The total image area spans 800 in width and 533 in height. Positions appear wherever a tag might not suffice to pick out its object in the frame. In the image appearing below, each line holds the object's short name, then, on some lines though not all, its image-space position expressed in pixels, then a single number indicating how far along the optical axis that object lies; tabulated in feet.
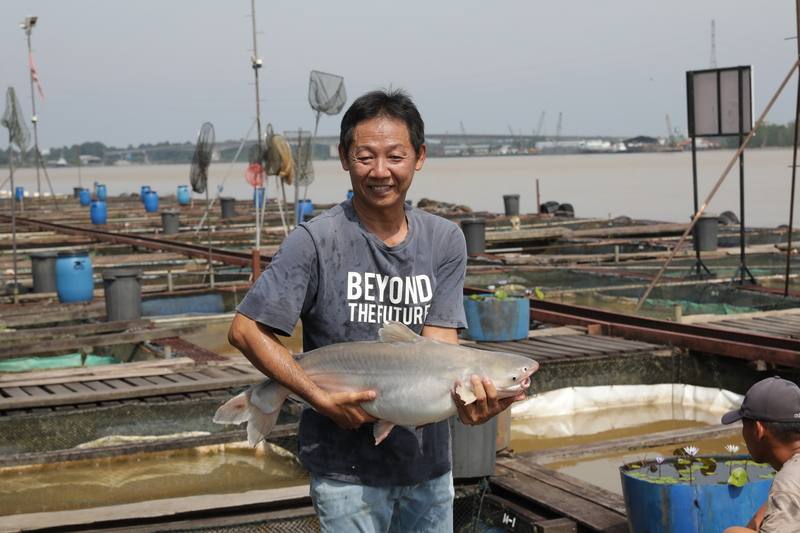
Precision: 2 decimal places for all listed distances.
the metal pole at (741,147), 39.65
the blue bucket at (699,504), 15.11
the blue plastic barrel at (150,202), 122.01
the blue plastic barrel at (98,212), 97.14
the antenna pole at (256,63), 61.97
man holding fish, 9.81
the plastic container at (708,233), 60.90
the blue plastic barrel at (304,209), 81.87
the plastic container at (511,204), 101.71
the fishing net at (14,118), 92.53
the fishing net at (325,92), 60.03
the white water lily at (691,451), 14.66
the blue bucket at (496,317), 34.68
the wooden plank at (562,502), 18.29
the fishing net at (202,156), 59.26
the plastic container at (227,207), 105.50
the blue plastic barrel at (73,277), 45.73
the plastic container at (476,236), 66.33
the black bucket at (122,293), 41.19
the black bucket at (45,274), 50.29
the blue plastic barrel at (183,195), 136.67
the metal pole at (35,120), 114.62
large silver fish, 9.61
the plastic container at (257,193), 64.95
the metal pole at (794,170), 38.75
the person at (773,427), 12.02
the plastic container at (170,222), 86.02
